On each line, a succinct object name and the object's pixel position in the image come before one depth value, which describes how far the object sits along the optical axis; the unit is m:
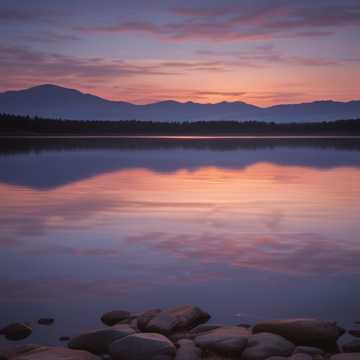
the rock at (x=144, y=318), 6.25
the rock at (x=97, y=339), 5.80
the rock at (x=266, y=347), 5.52
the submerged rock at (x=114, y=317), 6.63
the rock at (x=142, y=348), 5.48
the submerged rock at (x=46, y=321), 6.55
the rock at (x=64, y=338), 6.10
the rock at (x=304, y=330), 5.98
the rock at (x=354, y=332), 6.18
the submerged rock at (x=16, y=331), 6.15
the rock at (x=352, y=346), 5.72
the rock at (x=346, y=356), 5.32
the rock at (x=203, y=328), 6.30
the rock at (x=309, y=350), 5.66
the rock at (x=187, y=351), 5.46
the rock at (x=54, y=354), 5.28
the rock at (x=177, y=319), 6.18
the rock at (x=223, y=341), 5.66
